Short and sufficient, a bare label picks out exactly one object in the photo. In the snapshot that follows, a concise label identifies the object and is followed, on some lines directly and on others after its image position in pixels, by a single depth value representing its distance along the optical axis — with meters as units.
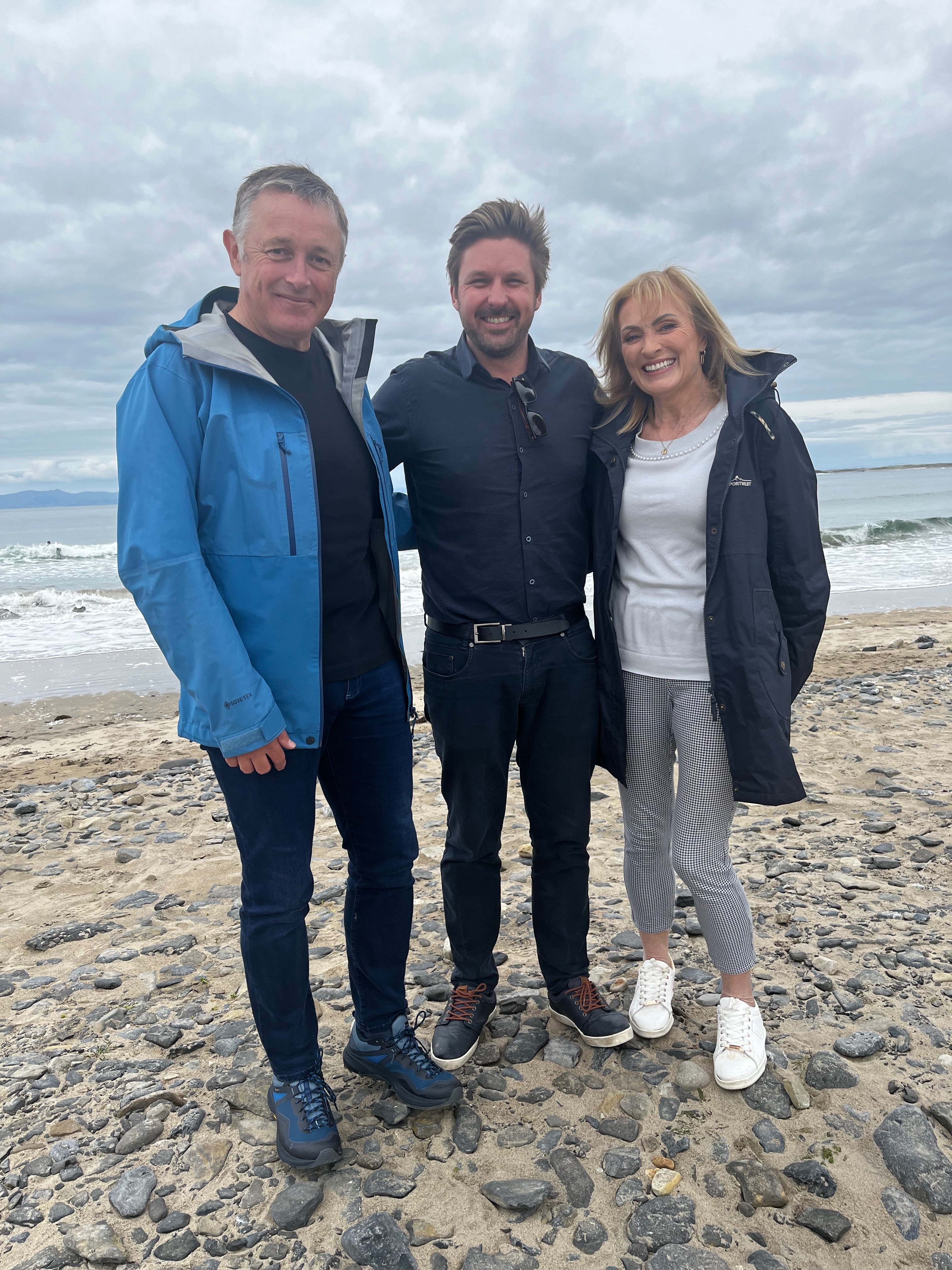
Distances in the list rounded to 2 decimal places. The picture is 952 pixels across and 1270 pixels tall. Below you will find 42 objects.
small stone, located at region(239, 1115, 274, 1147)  2.90
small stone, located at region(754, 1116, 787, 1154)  2.73
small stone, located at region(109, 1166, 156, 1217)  2.62
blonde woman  2.94
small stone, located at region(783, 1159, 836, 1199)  2.55
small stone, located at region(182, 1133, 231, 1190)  2.74
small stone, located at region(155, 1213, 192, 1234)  2.55
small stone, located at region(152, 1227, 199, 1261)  2.46
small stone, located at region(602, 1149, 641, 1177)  2.69
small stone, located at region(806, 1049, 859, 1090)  2.98
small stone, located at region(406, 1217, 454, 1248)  2.49
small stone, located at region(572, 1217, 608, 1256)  2.45
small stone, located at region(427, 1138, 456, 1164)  2.81
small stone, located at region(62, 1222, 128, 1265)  2.44
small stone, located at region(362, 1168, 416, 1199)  2.66
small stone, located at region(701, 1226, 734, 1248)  2.41
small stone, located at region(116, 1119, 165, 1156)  2.88
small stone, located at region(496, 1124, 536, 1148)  2.86
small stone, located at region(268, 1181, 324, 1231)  2.55
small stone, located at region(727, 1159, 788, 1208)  2.54
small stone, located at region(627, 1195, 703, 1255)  2.44
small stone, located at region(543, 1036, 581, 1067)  3.26
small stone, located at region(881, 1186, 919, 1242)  2.40
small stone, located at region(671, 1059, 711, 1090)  3.06
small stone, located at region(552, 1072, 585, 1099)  3.08
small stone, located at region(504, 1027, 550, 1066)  3.31
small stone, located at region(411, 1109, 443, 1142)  2.92
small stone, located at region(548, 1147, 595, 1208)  2.61
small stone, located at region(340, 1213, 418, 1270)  2.41
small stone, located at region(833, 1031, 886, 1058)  3.11
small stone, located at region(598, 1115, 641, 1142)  2.84
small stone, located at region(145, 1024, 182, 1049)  3.48
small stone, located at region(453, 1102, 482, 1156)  2.86
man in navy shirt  3.21
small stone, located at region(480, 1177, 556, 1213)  2.57
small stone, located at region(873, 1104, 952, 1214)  2.50
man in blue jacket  2.41
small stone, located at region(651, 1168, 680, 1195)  2.59
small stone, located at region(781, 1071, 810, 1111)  2.90
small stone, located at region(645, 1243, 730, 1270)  2.34
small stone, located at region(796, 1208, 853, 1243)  2.40
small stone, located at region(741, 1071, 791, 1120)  2.89
